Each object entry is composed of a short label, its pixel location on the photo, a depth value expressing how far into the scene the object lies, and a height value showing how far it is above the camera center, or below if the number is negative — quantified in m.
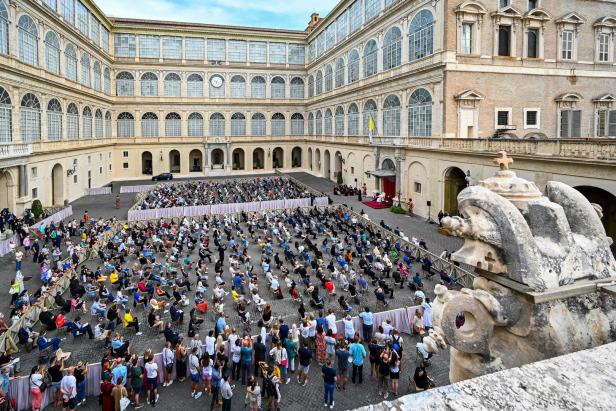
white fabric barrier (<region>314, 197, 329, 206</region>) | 37.63 -2.99
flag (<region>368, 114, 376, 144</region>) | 40.53 +3.87
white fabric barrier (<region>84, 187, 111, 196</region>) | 47.19 -2.59
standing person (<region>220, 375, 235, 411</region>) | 10.70 -5.86
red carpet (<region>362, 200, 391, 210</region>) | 38.84 -3.48
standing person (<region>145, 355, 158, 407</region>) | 11.40 -5.91
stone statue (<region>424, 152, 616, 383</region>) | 4.62 -1.29
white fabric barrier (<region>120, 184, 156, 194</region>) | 48.53 -2.30
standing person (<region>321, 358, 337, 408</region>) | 10.94 -5.82
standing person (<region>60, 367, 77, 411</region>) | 10.70 -5.71
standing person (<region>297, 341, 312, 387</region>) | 12.01 -5.74
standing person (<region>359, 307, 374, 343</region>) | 14.20 -5.33
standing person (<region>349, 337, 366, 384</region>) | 11.99 -5.51
